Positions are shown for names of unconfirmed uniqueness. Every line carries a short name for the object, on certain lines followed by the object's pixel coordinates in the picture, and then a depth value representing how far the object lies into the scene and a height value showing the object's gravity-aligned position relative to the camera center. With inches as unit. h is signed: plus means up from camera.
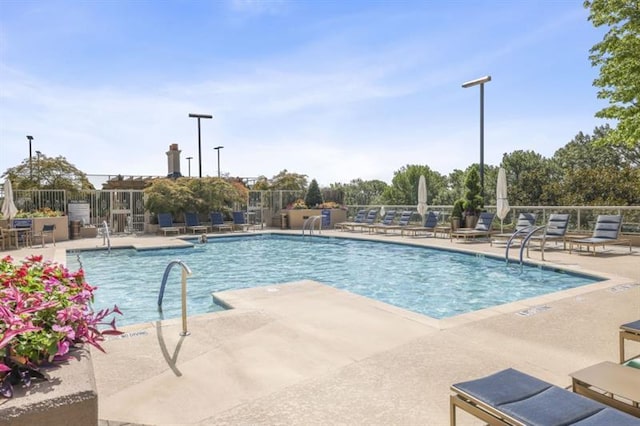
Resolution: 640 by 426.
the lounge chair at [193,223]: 672.4 -26.4
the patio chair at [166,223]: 653.9 -25.2
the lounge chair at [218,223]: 704.5 -27.6
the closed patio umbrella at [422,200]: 591.8 +6.0
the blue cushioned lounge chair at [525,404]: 69.8 -37.0
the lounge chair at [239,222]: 718.8 -27.4
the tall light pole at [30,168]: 916.3 +92.2
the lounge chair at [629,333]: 115.0 -37.1
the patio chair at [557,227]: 408.8 -25.4
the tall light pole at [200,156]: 863.8 +108.0
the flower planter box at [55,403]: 50.4 -24.5
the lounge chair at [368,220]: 673.6 -25.2
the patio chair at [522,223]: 454.9 -22.7
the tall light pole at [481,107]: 534.9 +130.1
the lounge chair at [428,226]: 570.9 -30.8
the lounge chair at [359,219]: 691.3 -23.8
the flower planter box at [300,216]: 759.7 -19.0
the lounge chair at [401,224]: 609.6 -29.8
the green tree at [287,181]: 1309.1 +80.5
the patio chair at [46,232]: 503.2 -29.5
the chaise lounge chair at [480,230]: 502.3 -33.1
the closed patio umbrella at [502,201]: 481.1 +2.6
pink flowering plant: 56.6 -18.2
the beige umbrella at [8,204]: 486.3 +6.5
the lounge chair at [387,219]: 647.5 -23.0
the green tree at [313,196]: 798.5 +18.8
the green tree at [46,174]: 911.7 +78.6
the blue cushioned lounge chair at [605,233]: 374.8 -29.9
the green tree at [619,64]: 370.6 +127.5
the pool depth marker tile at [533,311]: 183.9 -49.4
